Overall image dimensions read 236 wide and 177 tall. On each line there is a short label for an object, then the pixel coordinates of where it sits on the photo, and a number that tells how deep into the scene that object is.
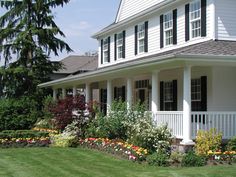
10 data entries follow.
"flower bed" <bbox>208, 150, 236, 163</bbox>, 14.18
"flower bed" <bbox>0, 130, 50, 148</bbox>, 20.52
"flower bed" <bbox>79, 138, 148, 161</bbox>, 14.62
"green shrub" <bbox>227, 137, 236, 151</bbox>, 15.13
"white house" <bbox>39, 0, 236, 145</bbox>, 15.85
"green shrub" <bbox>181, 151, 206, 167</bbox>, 13.65
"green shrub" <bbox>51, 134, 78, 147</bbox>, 19.86
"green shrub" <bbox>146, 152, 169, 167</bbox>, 13.70
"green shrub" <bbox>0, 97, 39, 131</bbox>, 25.36
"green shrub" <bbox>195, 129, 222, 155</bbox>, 14.84
